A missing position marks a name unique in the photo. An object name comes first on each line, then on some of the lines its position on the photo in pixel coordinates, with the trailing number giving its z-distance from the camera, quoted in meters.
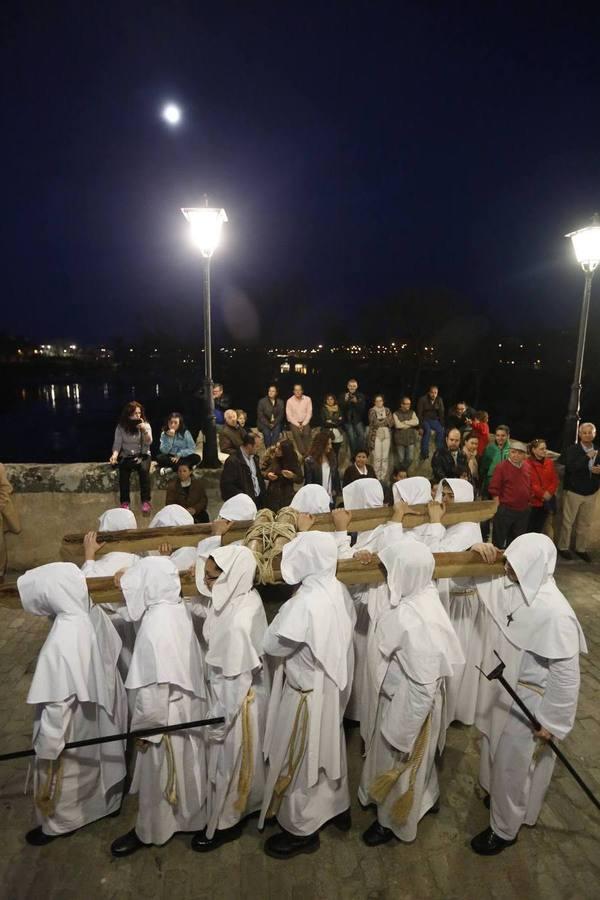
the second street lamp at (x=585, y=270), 9.00
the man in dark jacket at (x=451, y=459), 8.12
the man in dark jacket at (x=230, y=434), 8.05
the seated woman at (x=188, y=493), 7.11
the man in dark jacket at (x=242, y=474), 7.23
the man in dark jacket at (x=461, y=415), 9.80
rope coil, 3.99
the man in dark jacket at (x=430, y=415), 10.02
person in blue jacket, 8.05
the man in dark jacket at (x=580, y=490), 8.16
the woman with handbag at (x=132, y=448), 7.71
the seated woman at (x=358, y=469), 7.67
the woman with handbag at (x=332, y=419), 9.84
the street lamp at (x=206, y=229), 8.04
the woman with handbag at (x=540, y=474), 7.99
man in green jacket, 8.70
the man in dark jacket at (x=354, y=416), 10.15
